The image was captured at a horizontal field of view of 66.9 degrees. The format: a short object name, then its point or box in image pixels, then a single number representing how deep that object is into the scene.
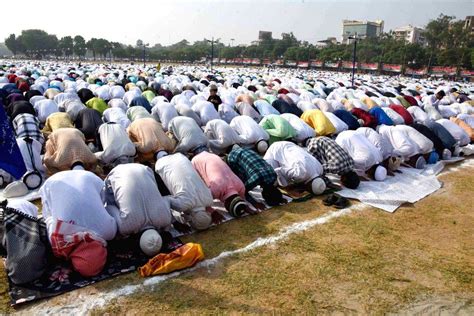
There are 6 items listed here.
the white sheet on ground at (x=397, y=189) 5.26
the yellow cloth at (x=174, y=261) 3.36
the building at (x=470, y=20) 64.81
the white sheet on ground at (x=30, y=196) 4.84
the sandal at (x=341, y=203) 5.04
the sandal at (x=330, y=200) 5.10
